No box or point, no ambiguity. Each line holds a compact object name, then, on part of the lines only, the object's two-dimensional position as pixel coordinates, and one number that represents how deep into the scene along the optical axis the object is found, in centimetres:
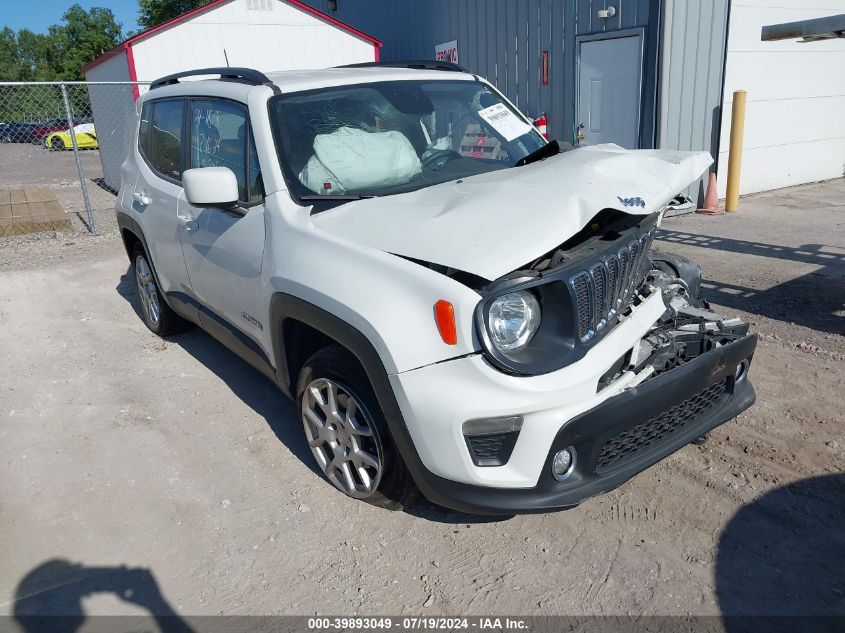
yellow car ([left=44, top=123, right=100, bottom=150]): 2695
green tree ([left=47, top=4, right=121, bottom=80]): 6169
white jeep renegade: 251
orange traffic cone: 947
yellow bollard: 937
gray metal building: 933
